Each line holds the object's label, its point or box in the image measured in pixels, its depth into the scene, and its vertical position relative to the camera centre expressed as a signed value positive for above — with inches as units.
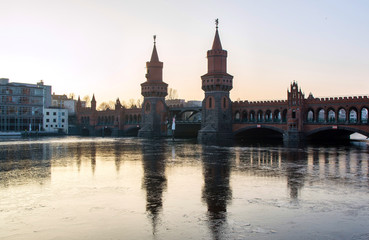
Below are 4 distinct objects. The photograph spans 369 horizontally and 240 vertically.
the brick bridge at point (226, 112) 2659.9 +186.6
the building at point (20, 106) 4402.1 +334.3
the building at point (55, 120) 4977.9 +172.2
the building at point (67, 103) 6825.8 +569.5
